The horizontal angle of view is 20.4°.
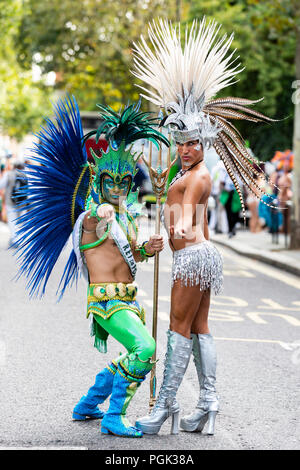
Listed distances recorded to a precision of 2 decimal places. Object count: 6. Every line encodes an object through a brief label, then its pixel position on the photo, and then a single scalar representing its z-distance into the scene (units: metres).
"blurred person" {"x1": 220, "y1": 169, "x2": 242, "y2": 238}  20.03
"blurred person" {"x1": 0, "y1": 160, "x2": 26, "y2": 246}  16.49
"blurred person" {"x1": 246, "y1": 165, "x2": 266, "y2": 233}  21.09
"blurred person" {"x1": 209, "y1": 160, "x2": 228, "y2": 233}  21.34
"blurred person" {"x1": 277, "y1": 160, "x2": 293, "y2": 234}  18.05
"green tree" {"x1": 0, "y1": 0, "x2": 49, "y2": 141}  58.69
